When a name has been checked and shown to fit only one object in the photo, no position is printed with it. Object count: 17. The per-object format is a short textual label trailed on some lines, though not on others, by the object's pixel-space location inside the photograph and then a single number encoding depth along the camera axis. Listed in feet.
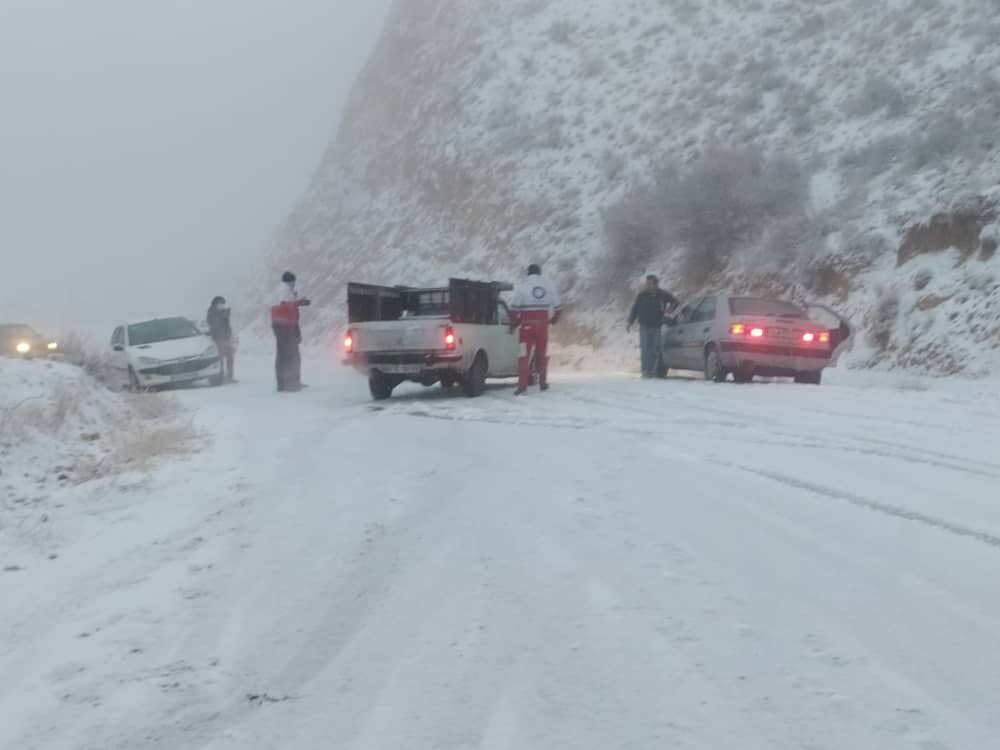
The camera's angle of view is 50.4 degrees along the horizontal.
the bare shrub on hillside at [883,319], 60.95
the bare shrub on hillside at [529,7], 135.74
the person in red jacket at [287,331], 55.98
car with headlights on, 73.31
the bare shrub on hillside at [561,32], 128.06
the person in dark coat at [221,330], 68.69
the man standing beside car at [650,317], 59.72
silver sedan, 52.85
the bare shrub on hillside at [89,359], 53.06
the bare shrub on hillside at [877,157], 75.15
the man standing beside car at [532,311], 49.01
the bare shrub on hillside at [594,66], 119.96
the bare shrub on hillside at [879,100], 81.97
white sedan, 65.41
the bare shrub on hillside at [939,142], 69.56
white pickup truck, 47.55
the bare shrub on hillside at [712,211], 79.51
